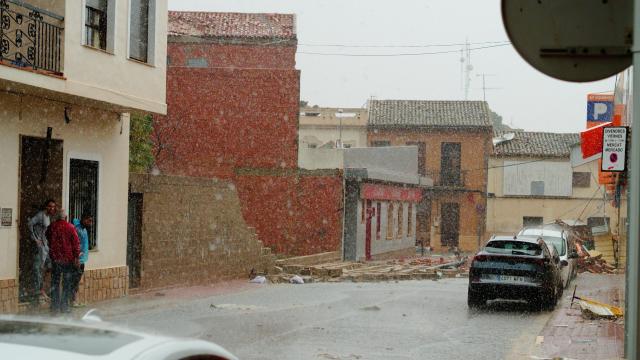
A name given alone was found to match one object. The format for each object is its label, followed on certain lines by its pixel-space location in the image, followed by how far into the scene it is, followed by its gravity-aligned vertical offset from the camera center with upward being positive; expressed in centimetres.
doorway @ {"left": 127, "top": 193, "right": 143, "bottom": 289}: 1952 -185
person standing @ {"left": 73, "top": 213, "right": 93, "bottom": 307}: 1478 -155
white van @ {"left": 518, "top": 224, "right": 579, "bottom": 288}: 2341 -215
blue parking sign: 2264 +164
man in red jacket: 1441 -166
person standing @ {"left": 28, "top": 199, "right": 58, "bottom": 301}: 1555 -154
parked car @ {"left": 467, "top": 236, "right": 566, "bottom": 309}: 1723 -206
